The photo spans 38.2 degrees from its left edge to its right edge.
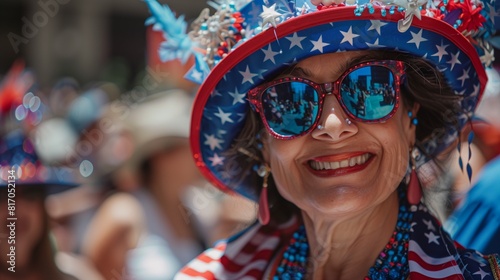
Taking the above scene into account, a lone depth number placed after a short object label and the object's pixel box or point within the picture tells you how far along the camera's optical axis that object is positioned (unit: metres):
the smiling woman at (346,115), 2.19
